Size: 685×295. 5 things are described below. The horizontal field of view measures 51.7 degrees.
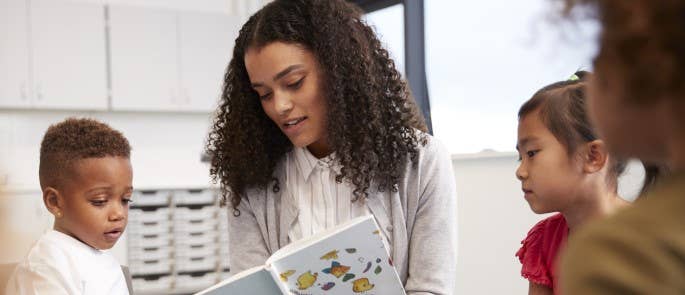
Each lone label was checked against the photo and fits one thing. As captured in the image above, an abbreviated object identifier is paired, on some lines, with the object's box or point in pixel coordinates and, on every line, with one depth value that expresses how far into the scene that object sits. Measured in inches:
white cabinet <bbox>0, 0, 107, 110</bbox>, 157.9
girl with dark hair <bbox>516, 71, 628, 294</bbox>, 55.7
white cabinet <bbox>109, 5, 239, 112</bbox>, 170.1
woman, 54.1
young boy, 54.1
